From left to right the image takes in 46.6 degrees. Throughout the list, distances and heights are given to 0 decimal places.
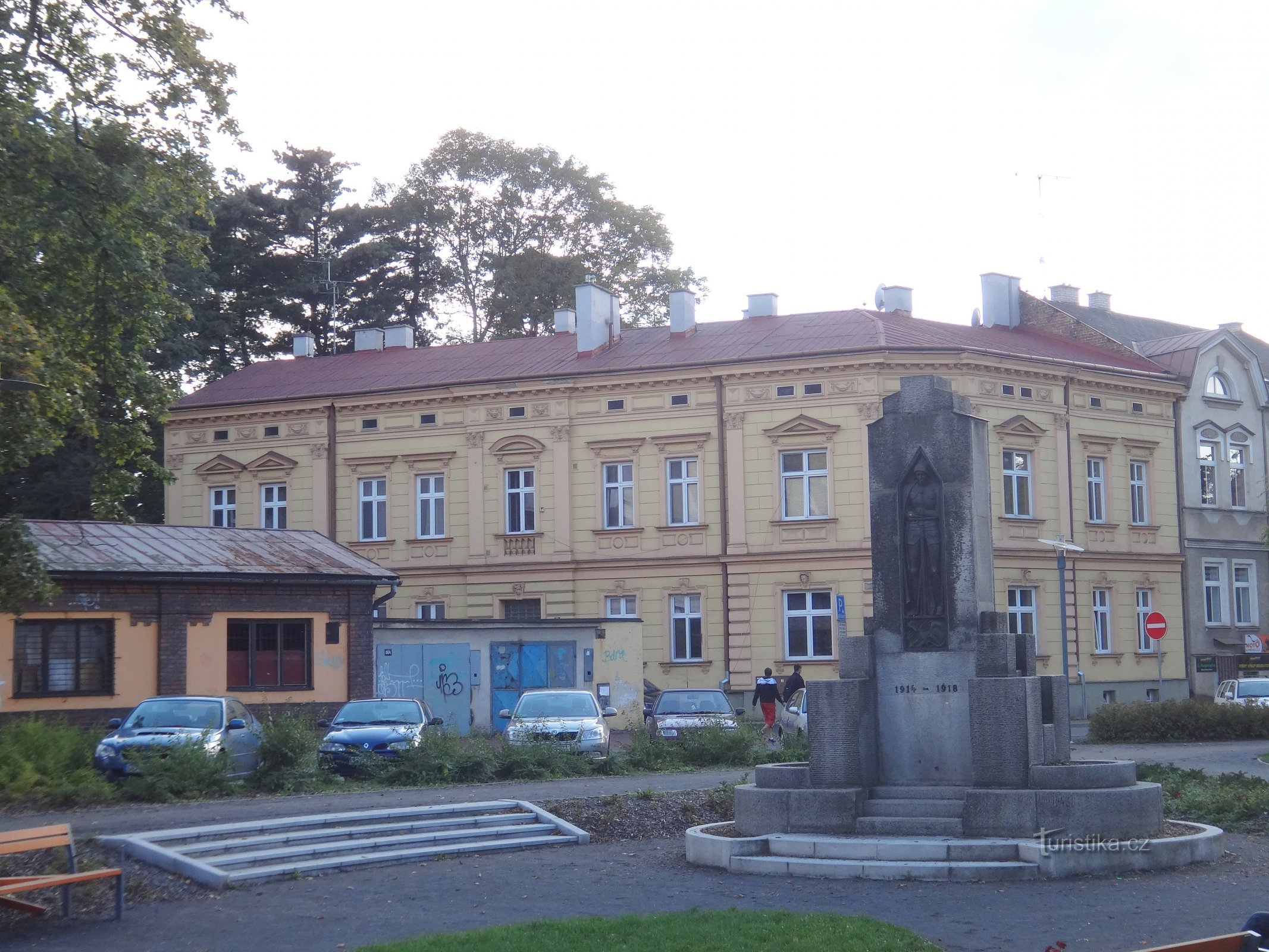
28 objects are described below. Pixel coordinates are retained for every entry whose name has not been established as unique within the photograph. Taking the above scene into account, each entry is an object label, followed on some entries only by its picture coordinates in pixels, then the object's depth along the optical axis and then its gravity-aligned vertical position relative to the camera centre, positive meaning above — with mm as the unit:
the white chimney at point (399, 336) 52125 +9622
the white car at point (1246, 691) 36781 -2398
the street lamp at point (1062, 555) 34406 +1085
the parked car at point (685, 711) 29094 -2161
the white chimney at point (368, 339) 52438 +9588
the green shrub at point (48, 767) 19156 -2060
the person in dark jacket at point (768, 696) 34969 -2196
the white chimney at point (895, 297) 45719 +9409
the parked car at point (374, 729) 23469 -2017
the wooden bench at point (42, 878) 11258 -2042
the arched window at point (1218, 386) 47156 +6755
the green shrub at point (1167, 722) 31109 -2637
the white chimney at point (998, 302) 49281 +9951
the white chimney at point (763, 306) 46531 +9353
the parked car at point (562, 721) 24156 -1999
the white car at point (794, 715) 33025 -2549
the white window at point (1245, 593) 47469 +106
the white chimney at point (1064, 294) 52875 +10948
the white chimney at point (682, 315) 45781 +8991
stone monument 14031 -972
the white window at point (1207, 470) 46938 +4036
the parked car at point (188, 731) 21188 -1788
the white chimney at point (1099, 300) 54875 +11080
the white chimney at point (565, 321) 49531 +9564
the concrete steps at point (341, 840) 14047 -2419
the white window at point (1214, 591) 46812 +193
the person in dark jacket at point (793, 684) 35844 -1984
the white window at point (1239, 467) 47781 +4194
